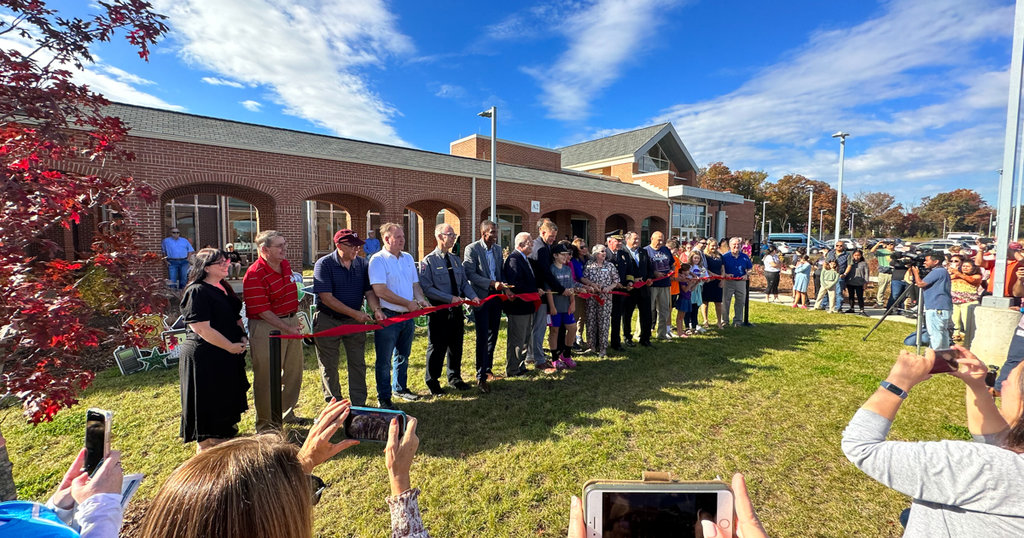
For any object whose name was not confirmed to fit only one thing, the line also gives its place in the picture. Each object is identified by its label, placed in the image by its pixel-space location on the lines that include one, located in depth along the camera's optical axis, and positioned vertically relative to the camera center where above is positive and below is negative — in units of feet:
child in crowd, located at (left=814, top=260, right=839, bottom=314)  36.60 -2.49
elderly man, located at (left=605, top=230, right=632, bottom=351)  23.02 -1.33
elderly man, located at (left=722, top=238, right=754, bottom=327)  29.30 -1.54
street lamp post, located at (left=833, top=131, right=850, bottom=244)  60.95 +15.98
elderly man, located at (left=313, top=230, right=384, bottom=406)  14.01 -2.02
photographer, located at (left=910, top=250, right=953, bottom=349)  21.33 -2.60
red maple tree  7.16 +0.51
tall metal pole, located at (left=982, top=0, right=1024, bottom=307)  19.85 +4.48
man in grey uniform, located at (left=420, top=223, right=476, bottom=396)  16.57 -1.87
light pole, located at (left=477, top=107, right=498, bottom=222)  41.29 +11.10
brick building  40.52 +8.39
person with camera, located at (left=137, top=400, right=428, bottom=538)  3.09 -1.92
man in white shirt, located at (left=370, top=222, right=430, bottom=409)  14.90 -1.54
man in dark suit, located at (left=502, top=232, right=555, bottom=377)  18.62 -2.39
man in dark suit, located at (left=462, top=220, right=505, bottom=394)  17.60 -1.84
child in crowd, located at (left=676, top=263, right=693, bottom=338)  26.73 -3.00
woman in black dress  10.78 -2.82
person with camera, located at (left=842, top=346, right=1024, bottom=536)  3.95 -2.13
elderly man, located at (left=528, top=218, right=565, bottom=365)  19.79 -1.17
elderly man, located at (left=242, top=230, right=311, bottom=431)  12.72 -1.91
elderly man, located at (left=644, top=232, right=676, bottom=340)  25.38 -2.05
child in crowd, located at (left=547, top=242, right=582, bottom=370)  20.25 -2.96
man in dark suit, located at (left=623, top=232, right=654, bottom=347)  23.66 -2.13
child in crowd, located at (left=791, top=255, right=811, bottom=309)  38.06 -2.56
